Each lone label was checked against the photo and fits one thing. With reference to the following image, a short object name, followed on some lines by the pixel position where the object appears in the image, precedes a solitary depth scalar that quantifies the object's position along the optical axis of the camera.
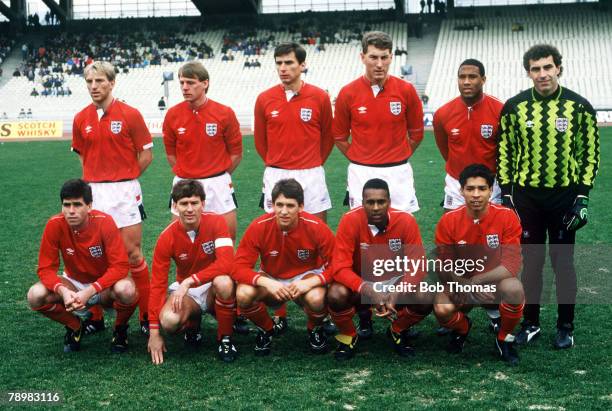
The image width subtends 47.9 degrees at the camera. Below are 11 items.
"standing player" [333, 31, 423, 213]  5.17
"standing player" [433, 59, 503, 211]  4.82
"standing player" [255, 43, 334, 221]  5.32
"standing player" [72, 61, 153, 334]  5.24
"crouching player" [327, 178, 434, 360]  4.26
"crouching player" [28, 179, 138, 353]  4.39
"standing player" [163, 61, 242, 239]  5.39
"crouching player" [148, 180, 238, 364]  4.33
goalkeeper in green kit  4.37
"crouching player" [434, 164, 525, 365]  4.18
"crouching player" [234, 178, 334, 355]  4.33
